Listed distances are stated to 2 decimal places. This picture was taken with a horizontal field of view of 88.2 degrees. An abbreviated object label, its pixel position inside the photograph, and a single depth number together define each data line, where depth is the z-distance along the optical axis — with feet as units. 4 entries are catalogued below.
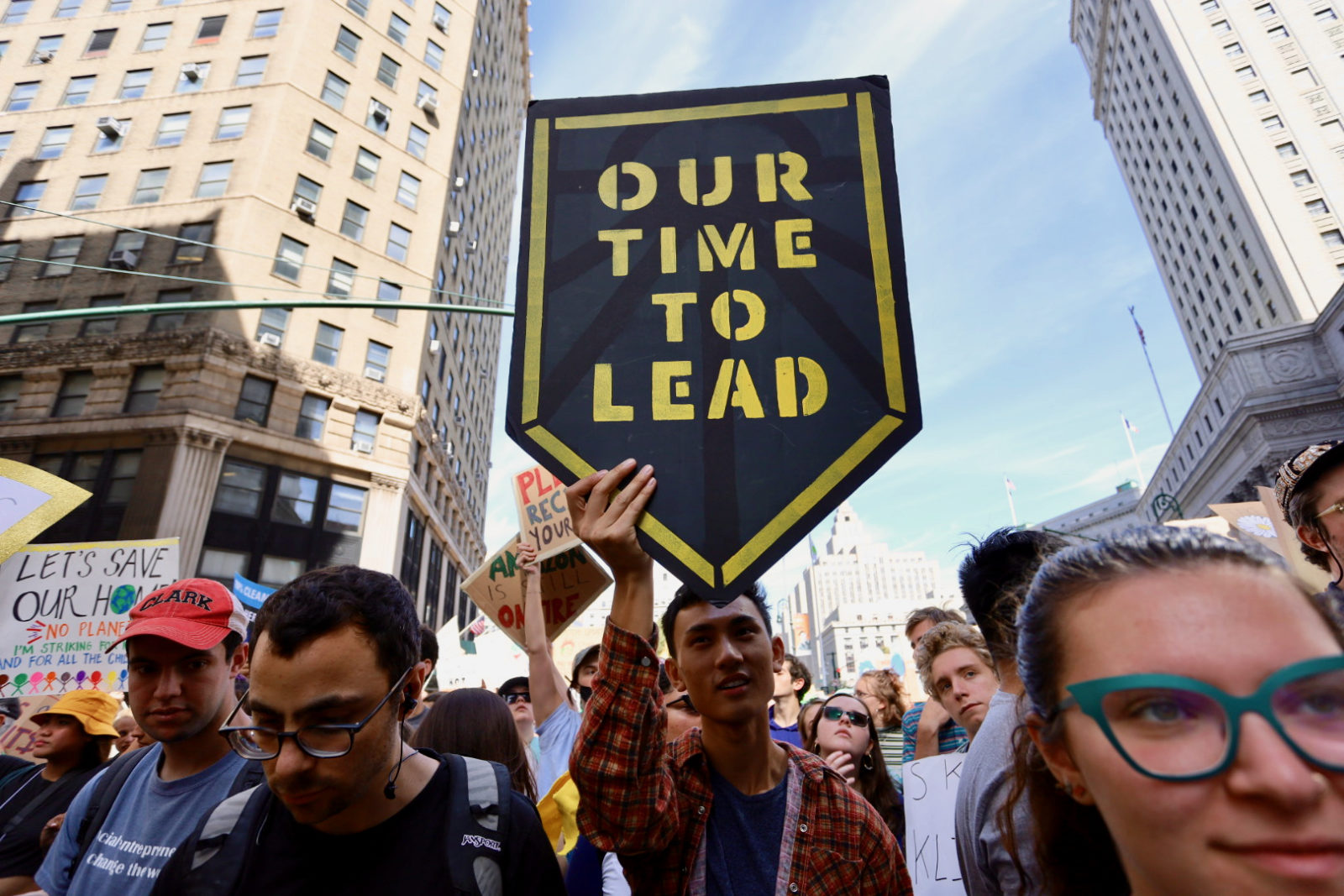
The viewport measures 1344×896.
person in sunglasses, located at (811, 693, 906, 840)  11.57
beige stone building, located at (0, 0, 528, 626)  67.77
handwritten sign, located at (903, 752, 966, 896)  8.12
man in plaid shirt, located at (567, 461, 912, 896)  5.28
